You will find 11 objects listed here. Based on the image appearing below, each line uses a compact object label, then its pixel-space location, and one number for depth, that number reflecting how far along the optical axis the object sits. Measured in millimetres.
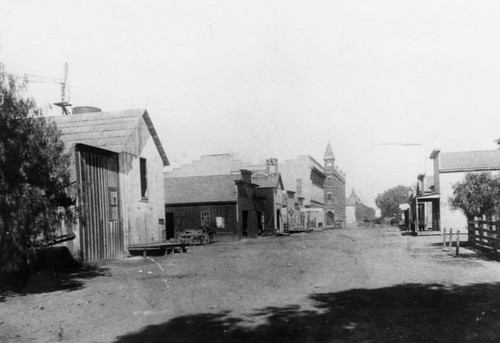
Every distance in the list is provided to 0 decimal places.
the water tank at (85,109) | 23766
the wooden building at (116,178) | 16469
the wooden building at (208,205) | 34750
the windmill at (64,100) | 30112
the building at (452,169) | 33406
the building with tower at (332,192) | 88125
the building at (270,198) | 44094
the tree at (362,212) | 147900
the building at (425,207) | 35812
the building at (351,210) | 136600
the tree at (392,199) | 101738
